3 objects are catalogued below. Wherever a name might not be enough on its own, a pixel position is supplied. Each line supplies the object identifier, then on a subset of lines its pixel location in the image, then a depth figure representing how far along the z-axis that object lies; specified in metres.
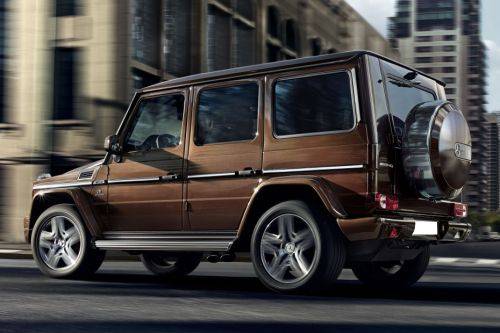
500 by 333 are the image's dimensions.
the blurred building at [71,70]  24.88
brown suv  6.89
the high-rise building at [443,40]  155.50
